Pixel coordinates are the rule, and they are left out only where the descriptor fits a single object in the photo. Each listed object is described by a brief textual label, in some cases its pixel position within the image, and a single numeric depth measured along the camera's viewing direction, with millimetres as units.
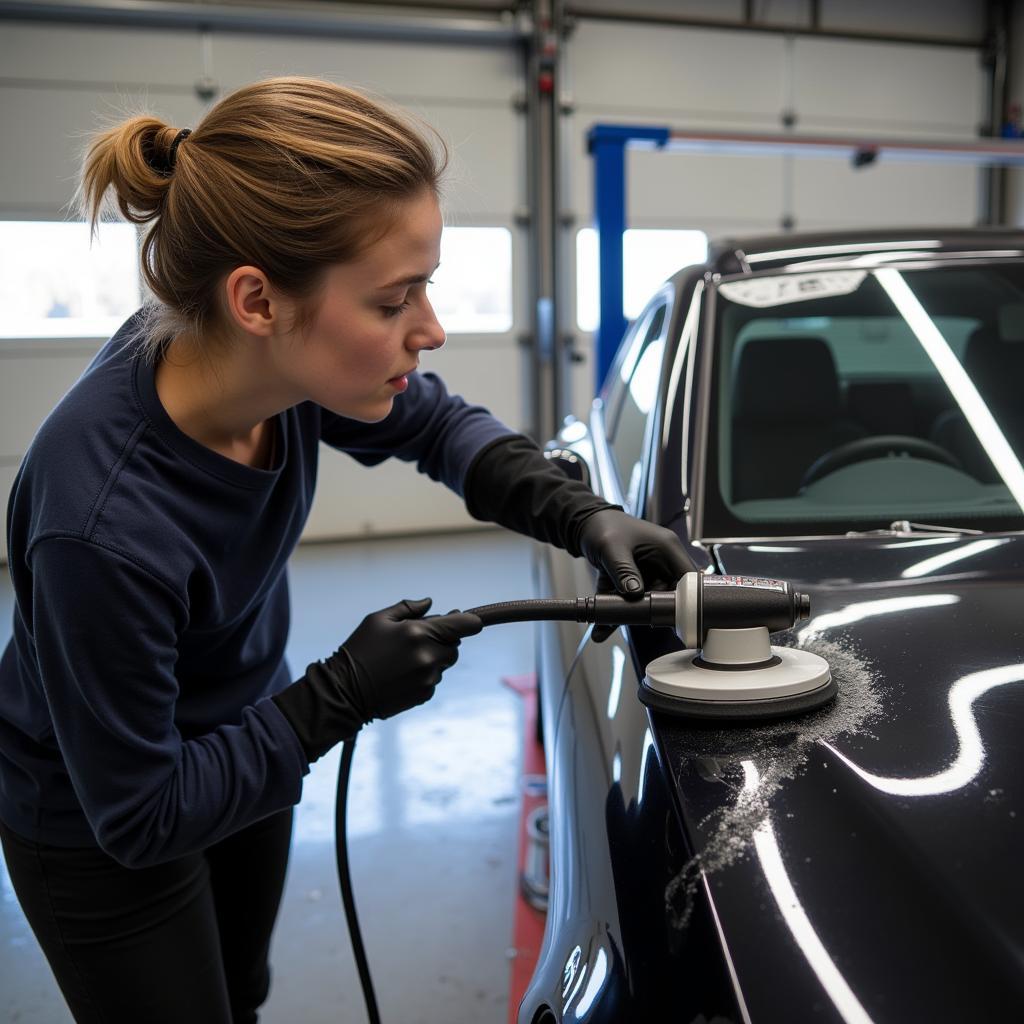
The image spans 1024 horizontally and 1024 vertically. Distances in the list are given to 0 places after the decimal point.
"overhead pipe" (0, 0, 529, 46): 5691
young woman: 887
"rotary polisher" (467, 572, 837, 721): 826
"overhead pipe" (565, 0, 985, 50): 6520
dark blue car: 611
